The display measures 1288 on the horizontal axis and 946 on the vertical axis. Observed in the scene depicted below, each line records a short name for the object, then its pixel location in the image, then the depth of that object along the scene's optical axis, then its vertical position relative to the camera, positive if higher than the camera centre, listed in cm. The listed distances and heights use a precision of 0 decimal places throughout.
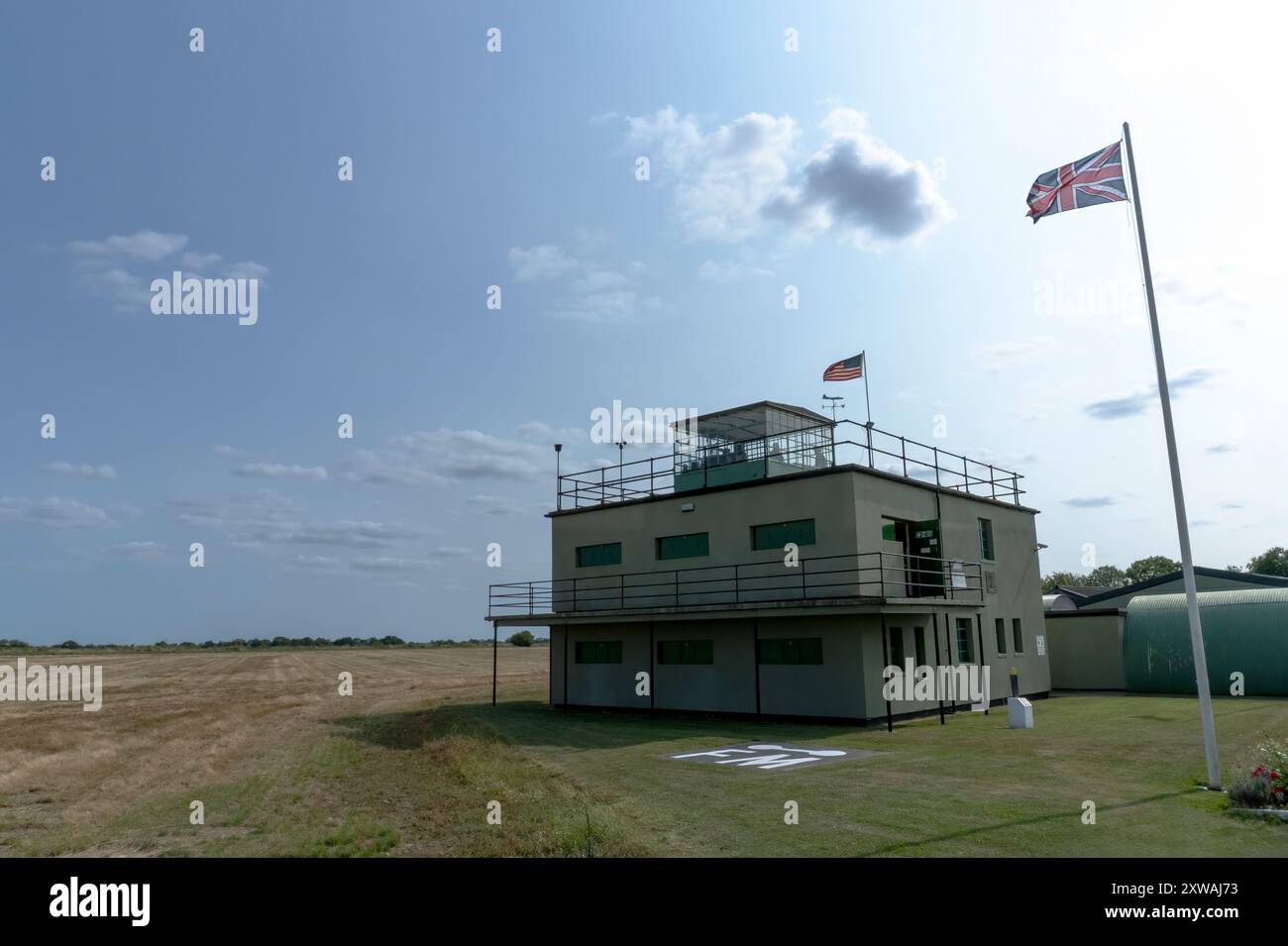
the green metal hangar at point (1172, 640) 2858 -206
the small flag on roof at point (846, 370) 2461 +688
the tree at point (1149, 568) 10447 +254
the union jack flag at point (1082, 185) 1397 +712
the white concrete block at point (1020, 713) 2095 -312
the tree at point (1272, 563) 9325 +237
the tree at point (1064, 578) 11662 +166
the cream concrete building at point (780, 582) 2281 +55
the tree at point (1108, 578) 10819 +152
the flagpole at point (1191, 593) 1214 -12
